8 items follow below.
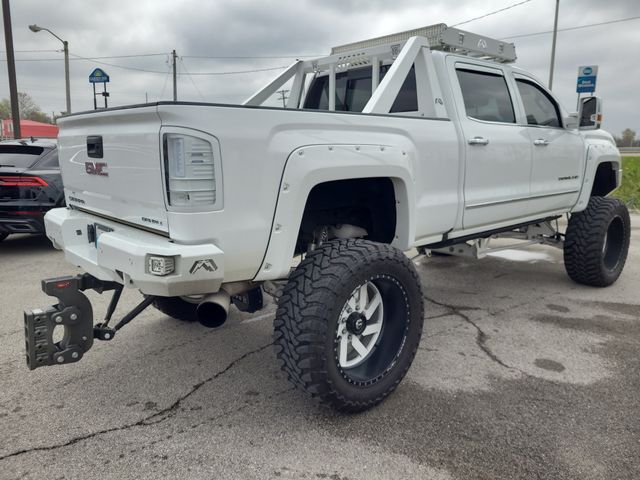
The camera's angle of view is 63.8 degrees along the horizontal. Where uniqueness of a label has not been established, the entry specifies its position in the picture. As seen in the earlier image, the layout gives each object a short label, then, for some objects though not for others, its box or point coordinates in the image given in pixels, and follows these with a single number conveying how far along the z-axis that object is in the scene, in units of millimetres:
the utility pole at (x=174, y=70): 32900
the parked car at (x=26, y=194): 6473
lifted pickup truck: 2277
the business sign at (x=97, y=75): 12302
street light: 27009
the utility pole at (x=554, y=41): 23484
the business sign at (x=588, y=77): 11609
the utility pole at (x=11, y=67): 15523
